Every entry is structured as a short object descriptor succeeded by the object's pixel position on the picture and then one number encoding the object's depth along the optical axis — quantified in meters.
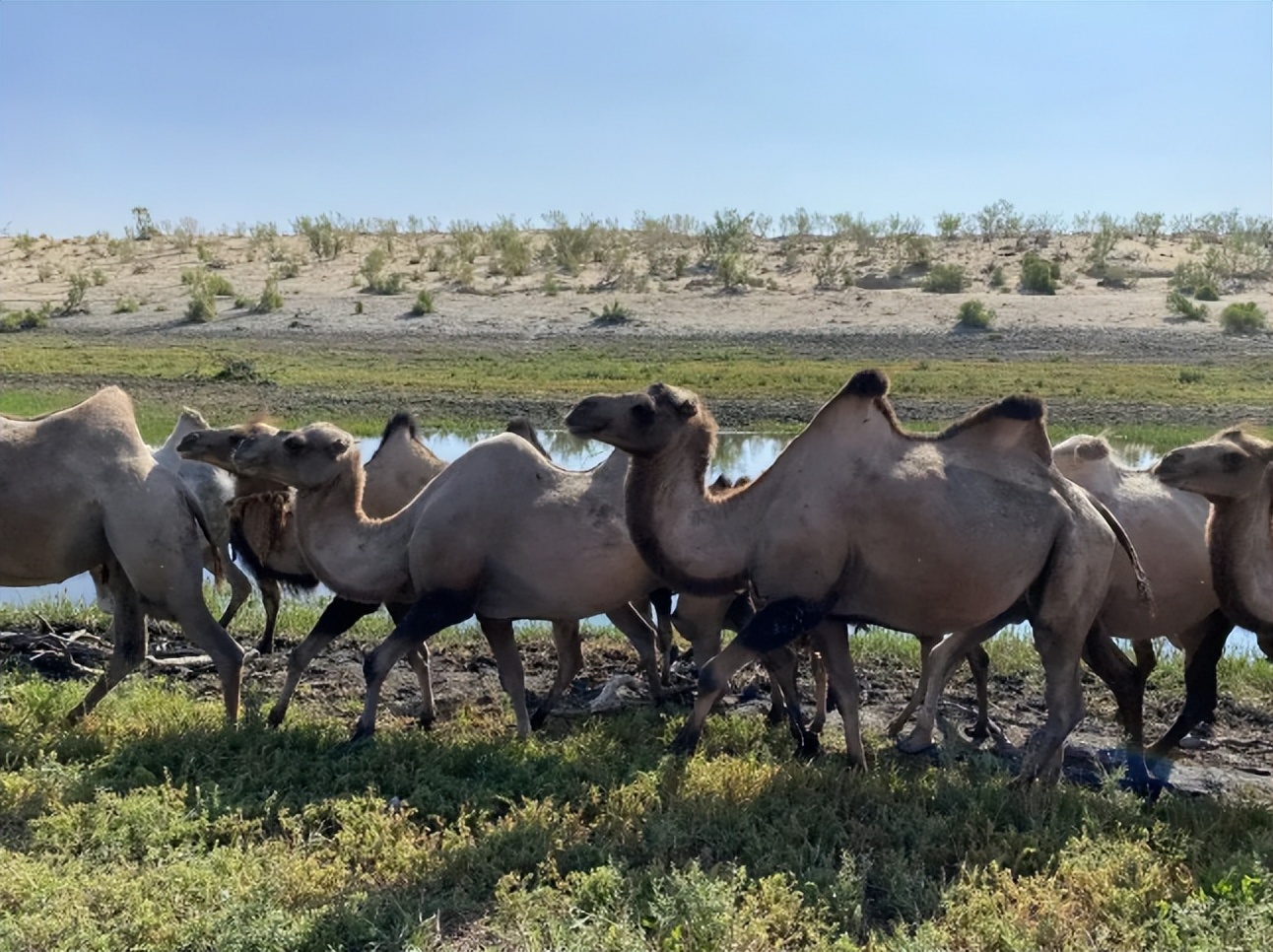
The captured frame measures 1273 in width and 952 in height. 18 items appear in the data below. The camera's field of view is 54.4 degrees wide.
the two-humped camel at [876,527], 6.52
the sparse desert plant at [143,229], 55.59
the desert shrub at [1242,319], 30.12
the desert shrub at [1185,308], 31.46
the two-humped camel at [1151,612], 7.52
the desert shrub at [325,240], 45.66
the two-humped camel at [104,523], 7.27
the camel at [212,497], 9.94
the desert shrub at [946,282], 35.28
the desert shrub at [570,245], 42.94
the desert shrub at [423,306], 34.12
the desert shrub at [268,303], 35.25
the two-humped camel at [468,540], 7.37
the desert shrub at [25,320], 34.59
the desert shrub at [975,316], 30.64
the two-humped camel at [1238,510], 6.64
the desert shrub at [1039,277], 35.59
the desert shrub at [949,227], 49.00
